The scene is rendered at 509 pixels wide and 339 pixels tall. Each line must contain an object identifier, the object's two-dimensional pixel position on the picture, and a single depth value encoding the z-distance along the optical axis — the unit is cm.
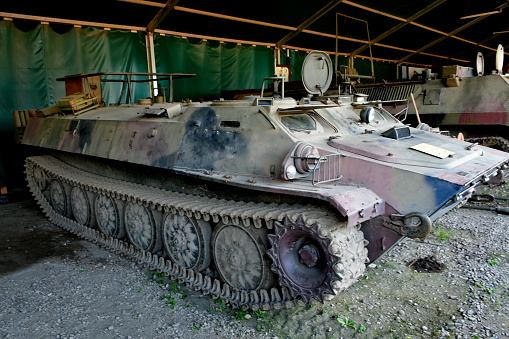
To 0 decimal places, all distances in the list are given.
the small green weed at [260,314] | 409
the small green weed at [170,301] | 441
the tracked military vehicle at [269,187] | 364
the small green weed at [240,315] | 410
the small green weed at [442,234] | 613
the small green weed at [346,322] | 388
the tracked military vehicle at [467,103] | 945
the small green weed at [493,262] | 512
